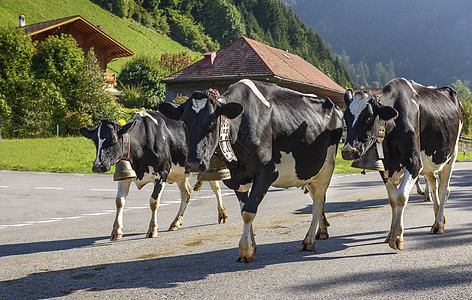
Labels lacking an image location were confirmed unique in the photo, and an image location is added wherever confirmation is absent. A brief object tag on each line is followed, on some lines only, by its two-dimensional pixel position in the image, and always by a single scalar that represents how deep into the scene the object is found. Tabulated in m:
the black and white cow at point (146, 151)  7.98
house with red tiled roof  38.69
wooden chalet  42.91
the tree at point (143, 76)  50.24
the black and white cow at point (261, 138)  5.39
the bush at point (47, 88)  33.19
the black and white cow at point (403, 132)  6.09
